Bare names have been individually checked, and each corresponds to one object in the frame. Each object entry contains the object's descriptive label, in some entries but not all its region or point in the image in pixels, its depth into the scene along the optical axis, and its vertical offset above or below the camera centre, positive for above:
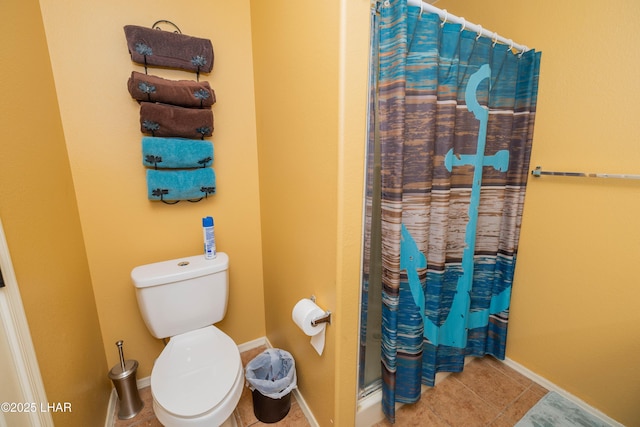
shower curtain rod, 0.98 +0.53
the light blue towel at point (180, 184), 1.33 -0.13
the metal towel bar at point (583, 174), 1.13 -0.11
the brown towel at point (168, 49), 1.22 +0.53
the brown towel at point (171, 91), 1.23 +0.33
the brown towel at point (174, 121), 1.26 +0.19
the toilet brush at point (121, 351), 1.33 -0.95
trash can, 1.27 -1.11
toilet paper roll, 1.07 -0.66
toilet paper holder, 1.06 -0.65
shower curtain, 1.01 -0.14
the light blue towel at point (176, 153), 1.29 +0.03
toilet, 0.98 -0.88
